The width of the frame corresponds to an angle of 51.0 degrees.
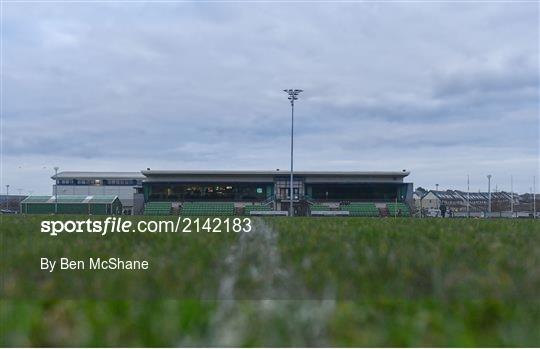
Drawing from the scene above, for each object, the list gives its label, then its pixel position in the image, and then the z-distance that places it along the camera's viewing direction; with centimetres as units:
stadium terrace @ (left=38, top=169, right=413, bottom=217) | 7375
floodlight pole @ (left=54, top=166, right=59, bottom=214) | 5998
